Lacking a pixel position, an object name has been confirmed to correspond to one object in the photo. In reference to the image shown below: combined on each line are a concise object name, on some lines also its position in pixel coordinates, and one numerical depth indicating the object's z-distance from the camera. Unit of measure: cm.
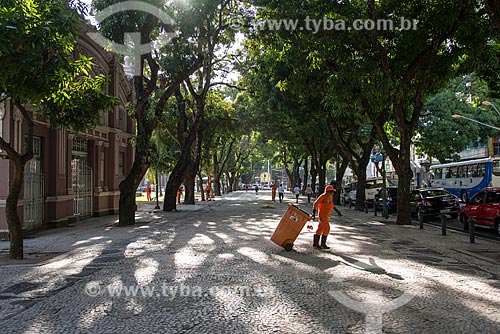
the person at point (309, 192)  3312
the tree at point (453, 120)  3300
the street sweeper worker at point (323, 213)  1049
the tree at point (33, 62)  780
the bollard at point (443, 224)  1377
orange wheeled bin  992
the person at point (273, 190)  3714
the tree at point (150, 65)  1523
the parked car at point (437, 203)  1962
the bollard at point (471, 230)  1212
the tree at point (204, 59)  1745
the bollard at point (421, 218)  1567
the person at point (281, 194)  3600
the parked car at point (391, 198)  2405
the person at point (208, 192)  3838
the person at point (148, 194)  3766
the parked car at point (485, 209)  1413
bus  2616
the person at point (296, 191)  3503
